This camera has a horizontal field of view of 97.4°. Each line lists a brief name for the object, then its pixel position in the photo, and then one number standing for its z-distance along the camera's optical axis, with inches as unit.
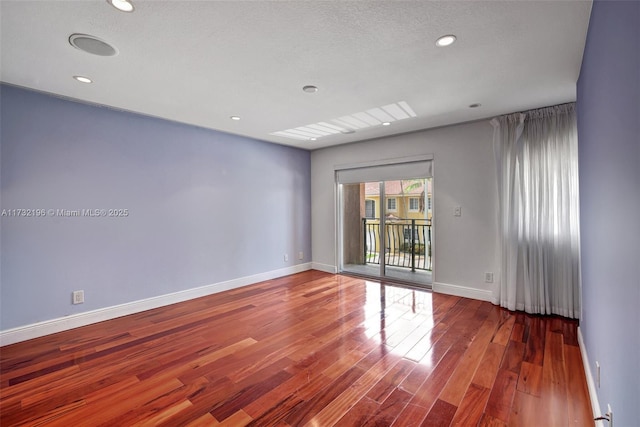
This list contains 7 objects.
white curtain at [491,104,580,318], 126.6
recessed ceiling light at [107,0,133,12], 63.5
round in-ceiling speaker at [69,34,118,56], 76.8
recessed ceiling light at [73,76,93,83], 100.7
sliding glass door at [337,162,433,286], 187.3
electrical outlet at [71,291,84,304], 122.6
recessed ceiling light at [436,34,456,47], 78.0
